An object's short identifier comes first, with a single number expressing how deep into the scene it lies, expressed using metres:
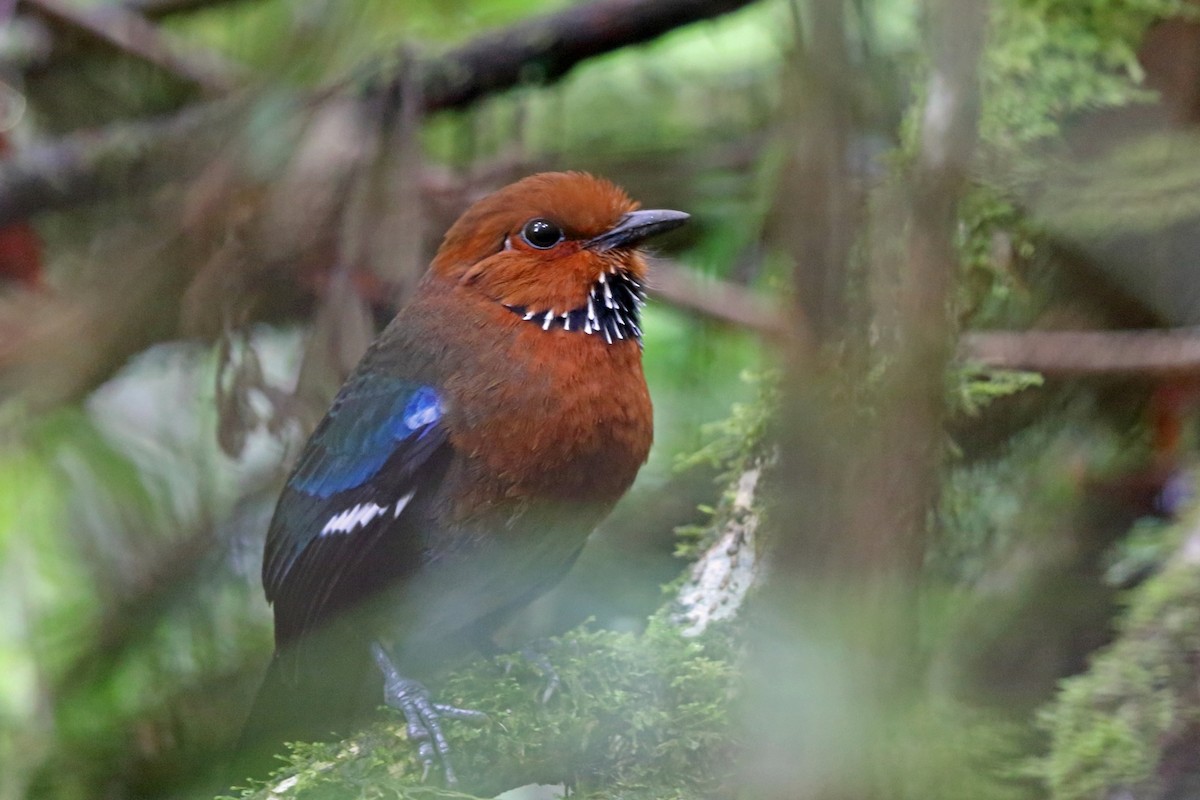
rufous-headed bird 4.75
